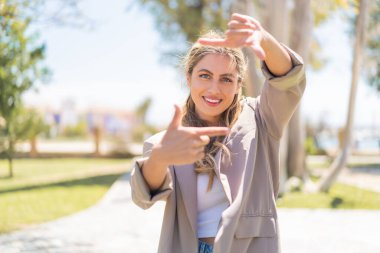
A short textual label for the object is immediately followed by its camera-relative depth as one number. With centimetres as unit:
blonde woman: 169
